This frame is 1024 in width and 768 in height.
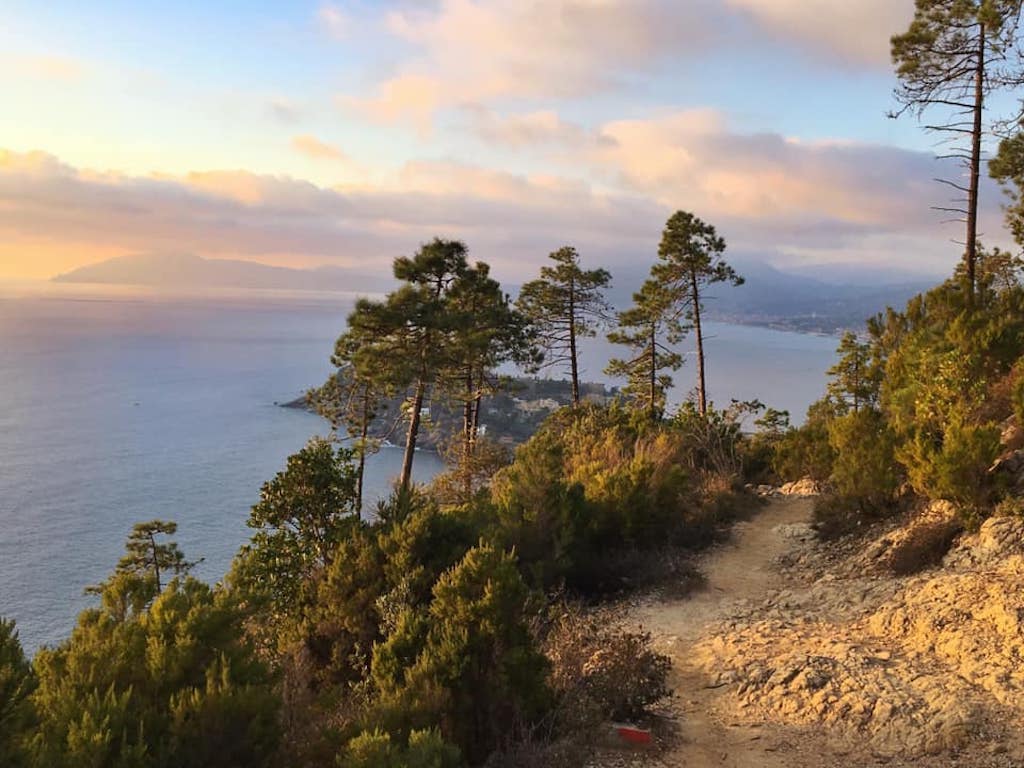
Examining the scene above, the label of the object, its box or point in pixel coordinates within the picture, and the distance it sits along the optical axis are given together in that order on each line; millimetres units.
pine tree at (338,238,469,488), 19938
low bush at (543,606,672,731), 5395
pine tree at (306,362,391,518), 21781
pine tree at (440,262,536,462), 21188
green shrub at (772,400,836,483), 14836
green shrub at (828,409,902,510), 10188
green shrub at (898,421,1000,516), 8328
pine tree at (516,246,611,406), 26344
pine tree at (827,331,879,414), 31719
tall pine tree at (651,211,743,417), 25500
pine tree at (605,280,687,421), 27141
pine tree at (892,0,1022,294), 14891
